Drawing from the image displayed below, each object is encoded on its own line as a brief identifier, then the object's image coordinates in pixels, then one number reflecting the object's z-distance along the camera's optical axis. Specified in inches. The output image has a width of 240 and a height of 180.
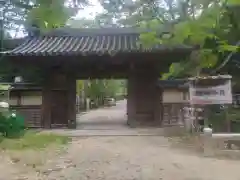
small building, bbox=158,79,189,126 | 346.1
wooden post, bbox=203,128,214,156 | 192.5
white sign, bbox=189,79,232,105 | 239.1
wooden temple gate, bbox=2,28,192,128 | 334.8
